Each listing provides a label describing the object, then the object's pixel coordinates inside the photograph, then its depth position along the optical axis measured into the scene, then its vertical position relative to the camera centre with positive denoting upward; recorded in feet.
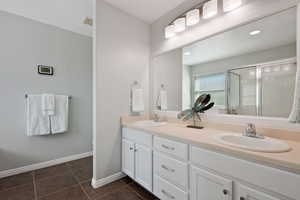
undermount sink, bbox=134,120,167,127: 5.86 -1.08
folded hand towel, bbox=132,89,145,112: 6.75 -0.03
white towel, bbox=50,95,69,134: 7.61 -1.00
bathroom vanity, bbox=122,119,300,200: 2.41 -1.60
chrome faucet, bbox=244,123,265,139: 3.67 -0.88
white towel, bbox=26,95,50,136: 6.94 -1.04
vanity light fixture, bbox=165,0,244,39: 4.34 +3.21
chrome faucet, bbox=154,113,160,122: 6.68 -0.92
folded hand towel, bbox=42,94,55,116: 7.20 -0.28
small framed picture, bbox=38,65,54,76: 7.37 +1.61
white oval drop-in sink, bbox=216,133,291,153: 2.72 -1.04
